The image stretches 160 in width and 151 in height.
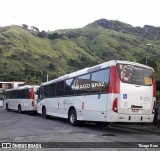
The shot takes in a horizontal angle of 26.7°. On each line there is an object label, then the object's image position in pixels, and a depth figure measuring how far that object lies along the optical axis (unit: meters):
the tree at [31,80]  75.43
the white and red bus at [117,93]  14.90
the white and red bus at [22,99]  31.42
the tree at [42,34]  164.00
